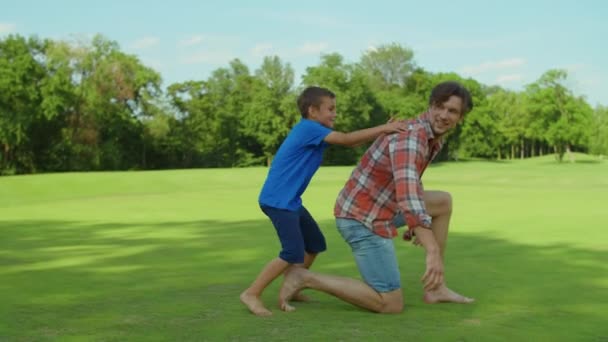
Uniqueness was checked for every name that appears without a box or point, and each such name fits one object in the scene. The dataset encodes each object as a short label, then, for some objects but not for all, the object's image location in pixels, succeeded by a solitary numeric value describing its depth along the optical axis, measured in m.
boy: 5.14
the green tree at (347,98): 68.50
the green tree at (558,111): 67.31
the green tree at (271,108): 68.88
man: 4.54
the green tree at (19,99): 50.09
